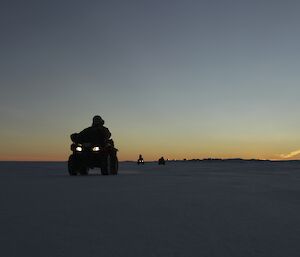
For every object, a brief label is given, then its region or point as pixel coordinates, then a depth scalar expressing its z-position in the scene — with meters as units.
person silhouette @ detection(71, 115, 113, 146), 11.44
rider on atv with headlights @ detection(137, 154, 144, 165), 33.58
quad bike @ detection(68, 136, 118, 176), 11.15
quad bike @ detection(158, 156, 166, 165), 32.79
